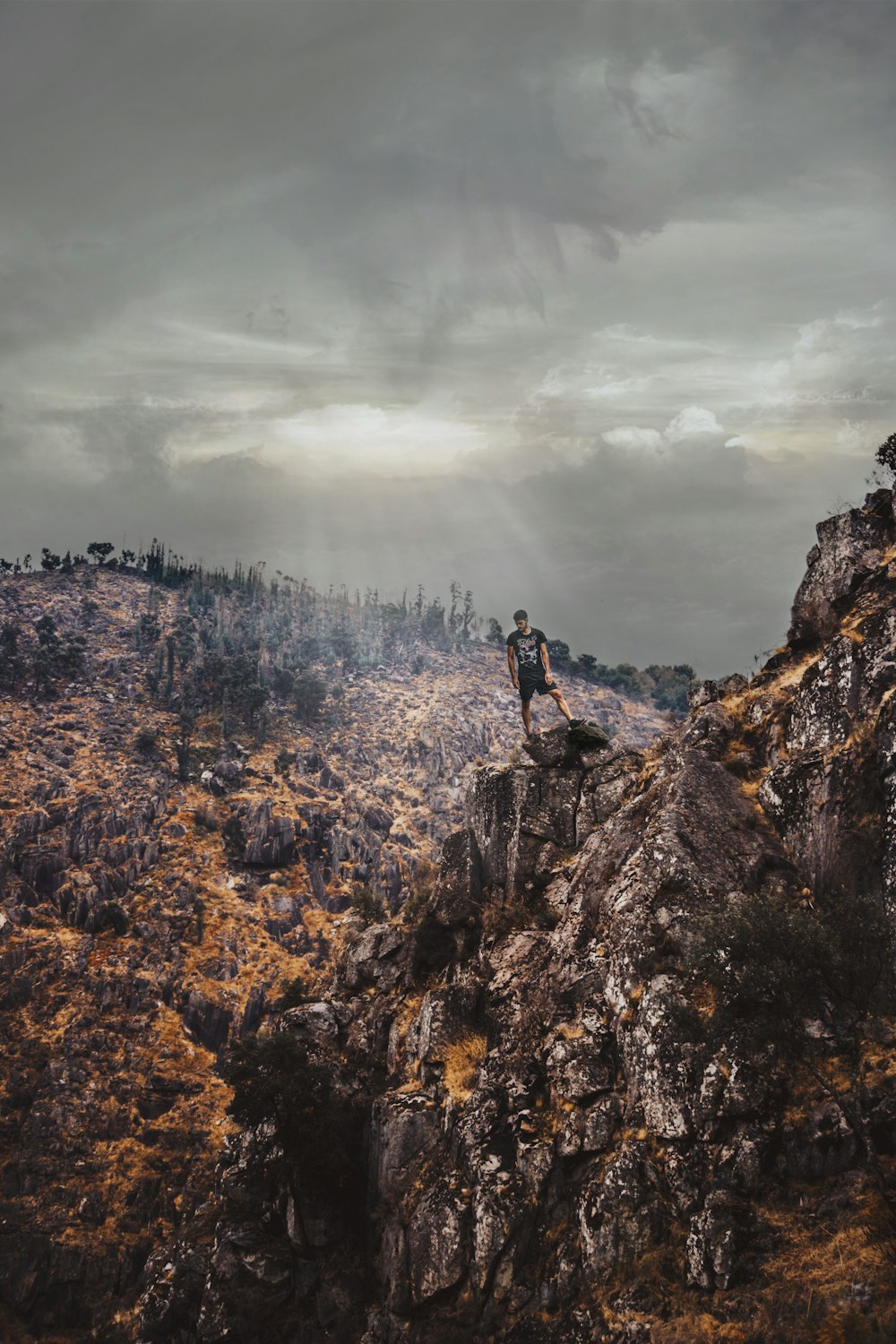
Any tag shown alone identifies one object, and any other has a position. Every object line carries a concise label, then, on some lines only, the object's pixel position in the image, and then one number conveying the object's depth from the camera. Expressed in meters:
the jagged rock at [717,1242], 17.48
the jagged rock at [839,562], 28.47
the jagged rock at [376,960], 36.56
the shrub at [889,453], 29.78
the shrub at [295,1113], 30.53
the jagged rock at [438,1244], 23.25
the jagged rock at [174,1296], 31.00
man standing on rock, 33.72
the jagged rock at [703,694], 33.19
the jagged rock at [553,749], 34.16
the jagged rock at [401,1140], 27.30
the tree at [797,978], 17.92
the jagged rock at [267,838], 102.56
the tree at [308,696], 136.88
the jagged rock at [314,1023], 35.50
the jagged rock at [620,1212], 19.41
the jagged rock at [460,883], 33.09
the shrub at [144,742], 110.81
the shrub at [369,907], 54.54
